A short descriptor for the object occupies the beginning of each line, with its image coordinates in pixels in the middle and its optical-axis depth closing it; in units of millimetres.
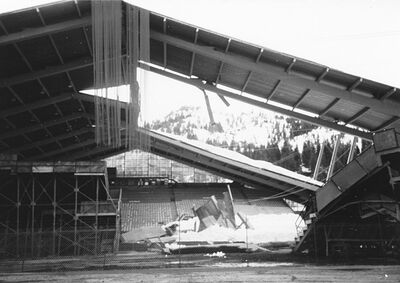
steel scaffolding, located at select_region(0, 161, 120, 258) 30000
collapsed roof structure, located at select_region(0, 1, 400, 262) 21219
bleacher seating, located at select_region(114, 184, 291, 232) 39594
